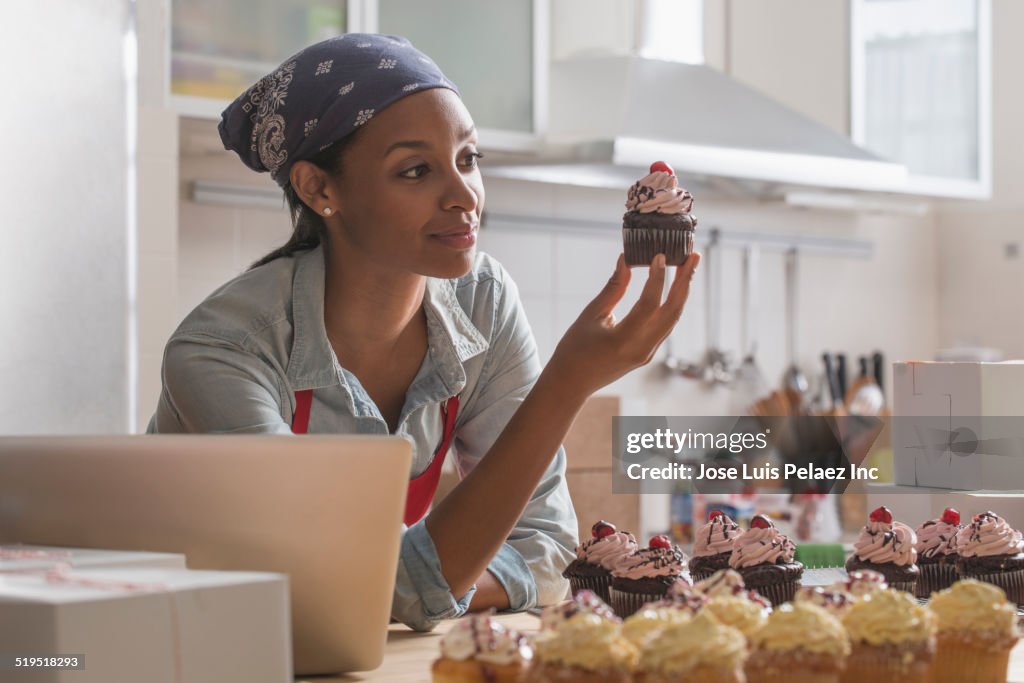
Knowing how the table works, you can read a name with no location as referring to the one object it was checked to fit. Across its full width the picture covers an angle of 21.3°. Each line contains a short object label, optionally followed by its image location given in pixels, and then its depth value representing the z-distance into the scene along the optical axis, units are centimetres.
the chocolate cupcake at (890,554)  250
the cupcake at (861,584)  215
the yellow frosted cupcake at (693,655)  202
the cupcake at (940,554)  258
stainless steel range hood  477
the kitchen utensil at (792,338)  621
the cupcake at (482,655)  208
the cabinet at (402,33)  409
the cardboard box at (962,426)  269
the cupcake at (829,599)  213
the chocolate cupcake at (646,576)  241
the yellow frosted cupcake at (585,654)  203
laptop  215
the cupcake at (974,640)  215
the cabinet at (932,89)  604
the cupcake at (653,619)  206
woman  246
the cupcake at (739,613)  209
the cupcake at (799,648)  207
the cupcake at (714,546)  249
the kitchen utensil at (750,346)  610
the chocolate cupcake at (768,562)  244
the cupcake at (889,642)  210
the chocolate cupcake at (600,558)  245
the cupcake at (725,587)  216
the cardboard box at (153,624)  199
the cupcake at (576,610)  207
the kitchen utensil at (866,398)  610
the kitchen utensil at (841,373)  628
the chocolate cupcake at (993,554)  253
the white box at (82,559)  210
